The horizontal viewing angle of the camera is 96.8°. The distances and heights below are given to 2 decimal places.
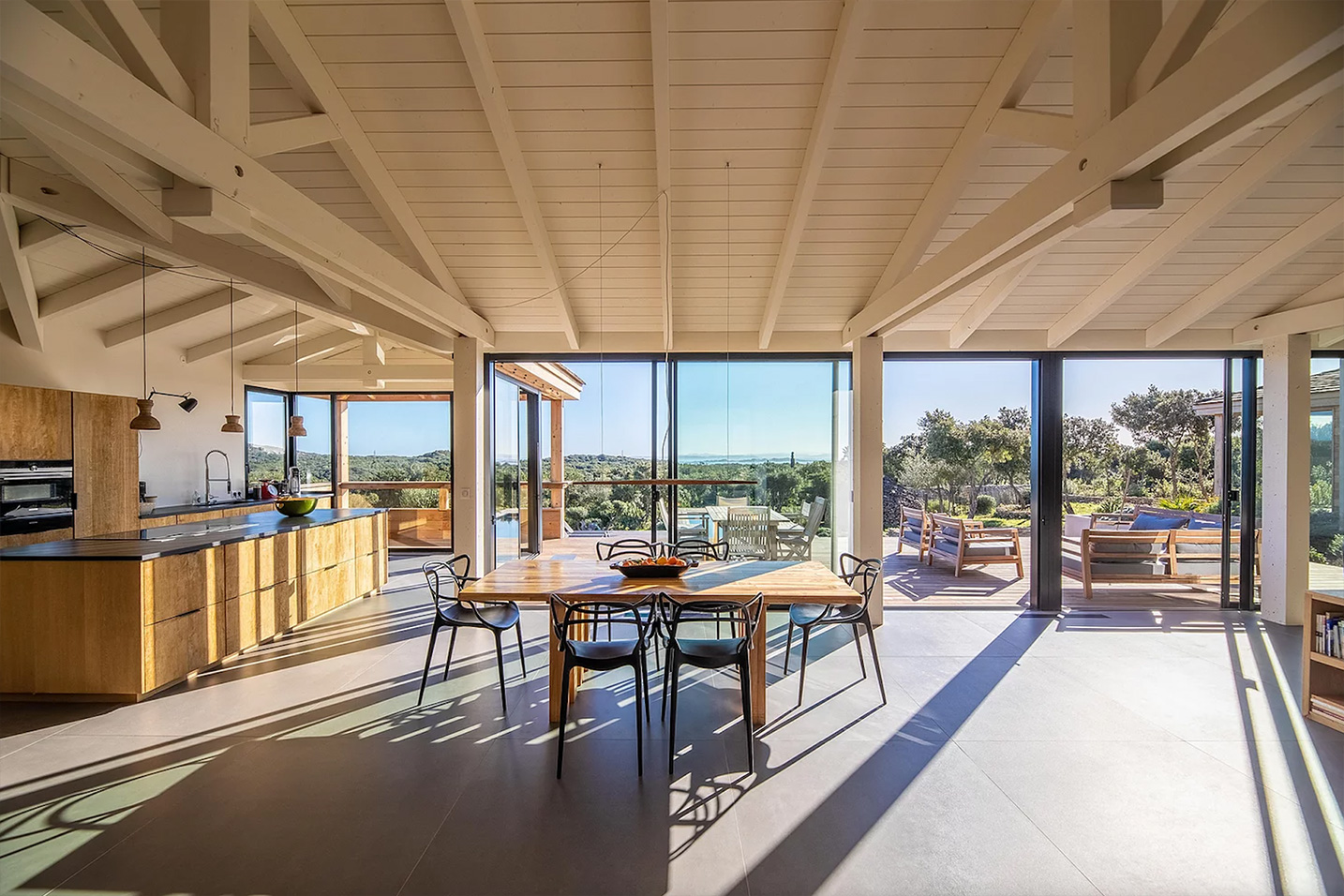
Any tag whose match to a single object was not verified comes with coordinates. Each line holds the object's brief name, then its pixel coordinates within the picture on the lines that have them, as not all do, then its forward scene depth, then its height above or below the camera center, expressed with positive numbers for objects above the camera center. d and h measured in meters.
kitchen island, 3.49 -1.04
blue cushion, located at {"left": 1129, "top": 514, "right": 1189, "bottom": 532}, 5.74 -0.78
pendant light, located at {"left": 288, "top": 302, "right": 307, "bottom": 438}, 5.89 +0.16
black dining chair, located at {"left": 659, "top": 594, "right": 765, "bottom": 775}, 2.86 -1.05
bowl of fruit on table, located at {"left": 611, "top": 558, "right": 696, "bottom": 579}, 3.64 -0.77
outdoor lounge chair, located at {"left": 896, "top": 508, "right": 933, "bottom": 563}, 6.65 -0.99
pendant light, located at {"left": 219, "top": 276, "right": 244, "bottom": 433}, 5.44 +0.17
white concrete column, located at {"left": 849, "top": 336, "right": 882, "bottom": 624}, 5.23 -0.07
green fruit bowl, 5.52 -0.59
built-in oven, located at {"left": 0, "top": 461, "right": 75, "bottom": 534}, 4.38 -0.41
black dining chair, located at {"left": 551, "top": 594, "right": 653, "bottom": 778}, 2.86 -1.06
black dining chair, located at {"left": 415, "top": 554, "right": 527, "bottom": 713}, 3.62 -1.10
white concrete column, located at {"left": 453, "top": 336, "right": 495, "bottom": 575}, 5.24 -0.12
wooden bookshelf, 3.36 -1.31
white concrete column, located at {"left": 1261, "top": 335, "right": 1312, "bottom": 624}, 5.03 -0.22
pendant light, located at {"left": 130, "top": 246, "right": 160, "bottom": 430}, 4.45 +0.19
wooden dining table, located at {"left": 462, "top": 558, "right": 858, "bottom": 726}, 3.23 -0.83
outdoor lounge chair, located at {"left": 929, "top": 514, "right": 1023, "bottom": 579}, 6.21 -1.07
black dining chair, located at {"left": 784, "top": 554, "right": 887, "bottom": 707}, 3.59 -1.08
